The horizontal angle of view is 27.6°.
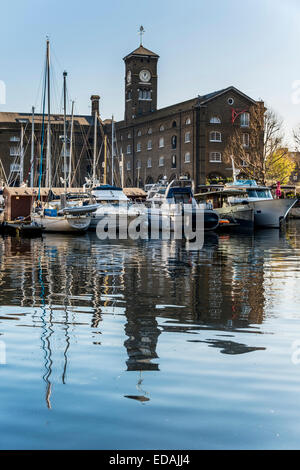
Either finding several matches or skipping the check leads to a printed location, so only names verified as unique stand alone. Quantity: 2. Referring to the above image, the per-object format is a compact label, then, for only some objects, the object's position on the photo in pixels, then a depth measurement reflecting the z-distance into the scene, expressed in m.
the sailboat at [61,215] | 37.16
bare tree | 65.00
